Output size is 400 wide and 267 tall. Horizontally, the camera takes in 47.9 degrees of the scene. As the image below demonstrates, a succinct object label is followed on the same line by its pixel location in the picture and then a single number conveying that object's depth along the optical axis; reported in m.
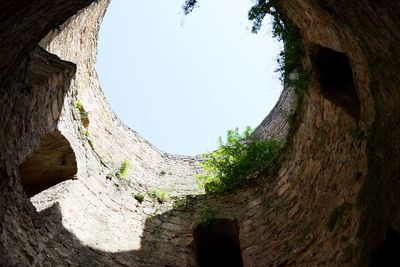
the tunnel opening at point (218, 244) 7.41
